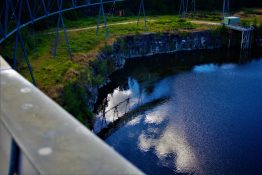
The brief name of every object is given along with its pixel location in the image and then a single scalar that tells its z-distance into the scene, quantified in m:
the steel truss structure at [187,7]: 51.47
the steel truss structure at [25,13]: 20.52
